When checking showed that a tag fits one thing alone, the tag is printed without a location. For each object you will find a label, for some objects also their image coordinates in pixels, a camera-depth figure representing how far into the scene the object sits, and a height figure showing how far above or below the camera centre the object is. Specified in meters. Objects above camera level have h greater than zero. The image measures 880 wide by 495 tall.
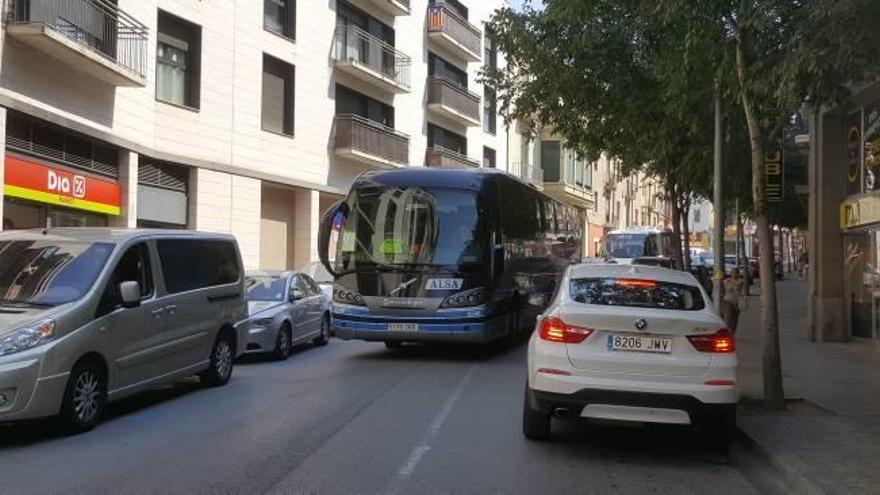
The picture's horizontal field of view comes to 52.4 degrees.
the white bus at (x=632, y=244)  41.31 +0.50
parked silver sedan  14.25 -1.06
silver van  7.87 -0.70
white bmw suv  7.50 -0.96
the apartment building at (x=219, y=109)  18.11 +3.85
